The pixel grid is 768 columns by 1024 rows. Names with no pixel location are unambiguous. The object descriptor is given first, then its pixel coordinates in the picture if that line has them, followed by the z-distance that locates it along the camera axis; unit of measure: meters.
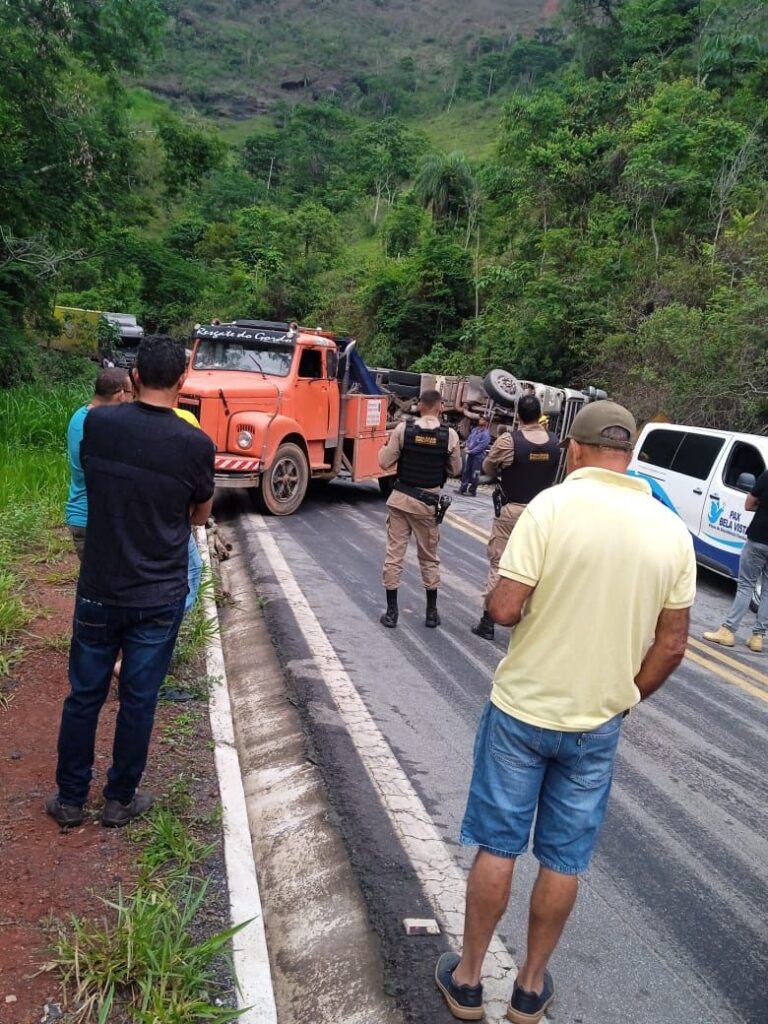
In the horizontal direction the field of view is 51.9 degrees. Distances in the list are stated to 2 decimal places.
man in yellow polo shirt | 2.29
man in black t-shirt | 3.03
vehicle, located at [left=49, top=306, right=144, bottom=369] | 24.81
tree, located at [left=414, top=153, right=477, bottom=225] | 34.03
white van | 9.00
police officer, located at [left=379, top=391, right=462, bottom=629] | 6.38
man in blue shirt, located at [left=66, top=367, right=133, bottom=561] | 4.23
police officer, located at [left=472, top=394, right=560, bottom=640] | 6.32
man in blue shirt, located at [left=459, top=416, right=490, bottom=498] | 16.02
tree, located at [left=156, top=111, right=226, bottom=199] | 21.53
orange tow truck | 10.12
